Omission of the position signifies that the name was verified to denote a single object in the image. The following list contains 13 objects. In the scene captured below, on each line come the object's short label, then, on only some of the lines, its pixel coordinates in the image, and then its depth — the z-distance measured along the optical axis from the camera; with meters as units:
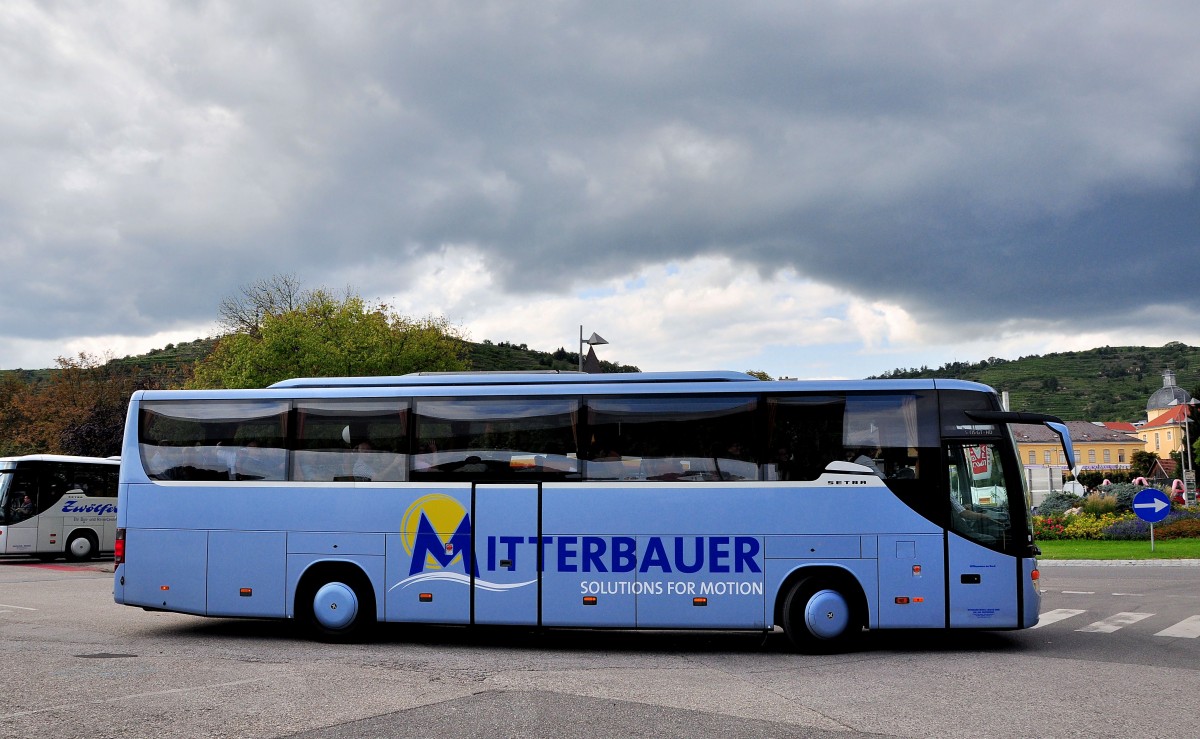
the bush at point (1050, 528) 33.06
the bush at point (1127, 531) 31.58
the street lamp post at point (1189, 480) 50.11
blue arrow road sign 24.38
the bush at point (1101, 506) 35.00
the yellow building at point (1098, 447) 133.88
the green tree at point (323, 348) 49.91
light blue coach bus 11.35
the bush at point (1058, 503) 37.19
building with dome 129.98
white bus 28.31
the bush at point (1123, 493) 36.03
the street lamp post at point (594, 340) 24.86
